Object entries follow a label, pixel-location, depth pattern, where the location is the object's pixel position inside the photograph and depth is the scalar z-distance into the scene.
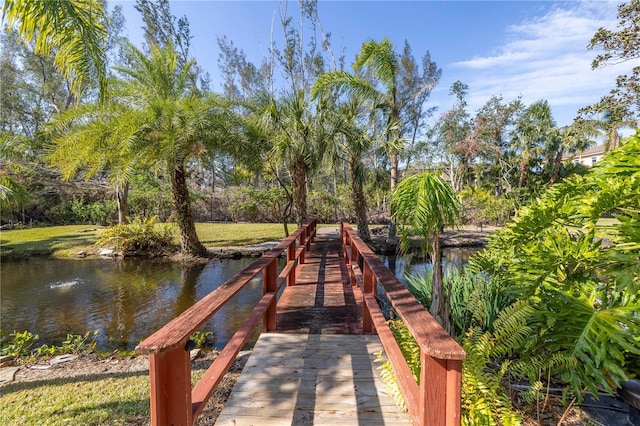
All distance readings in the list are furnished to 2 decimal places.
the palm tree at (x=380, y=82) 9.82
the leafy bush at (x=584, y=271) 2.05
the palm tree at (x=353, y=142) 10.07
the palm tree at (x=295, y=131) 9.59
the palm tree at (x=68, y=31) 3.48
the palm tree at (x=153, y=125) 8.56
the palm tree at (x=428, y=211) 2.74
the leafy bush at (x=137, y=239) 11.04
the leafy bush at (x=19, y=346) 4.27
